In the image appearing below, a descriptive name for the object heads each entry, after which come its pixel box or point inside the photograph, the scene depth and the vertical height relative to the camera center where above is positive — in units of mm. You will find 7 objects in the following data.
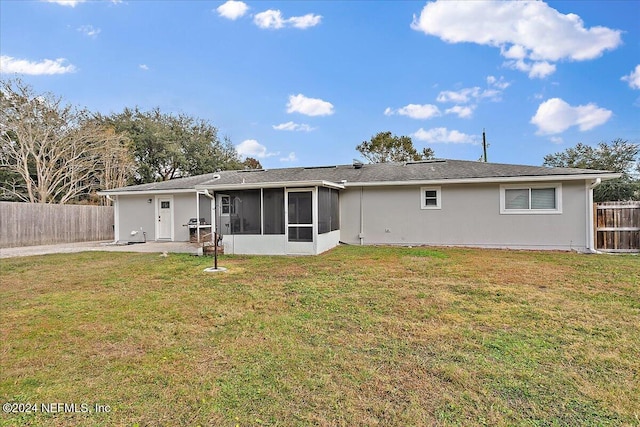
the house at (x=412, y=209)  9914 +124
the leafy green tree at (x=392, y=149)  28891 +5658
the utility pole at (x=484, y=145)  24222 +4918
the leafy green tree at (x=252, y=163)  33538 +5425
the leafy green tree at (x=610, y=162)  16750 +3110
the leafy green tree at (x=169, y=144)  24922 +5646
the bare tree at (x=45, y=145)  17047 +4049
